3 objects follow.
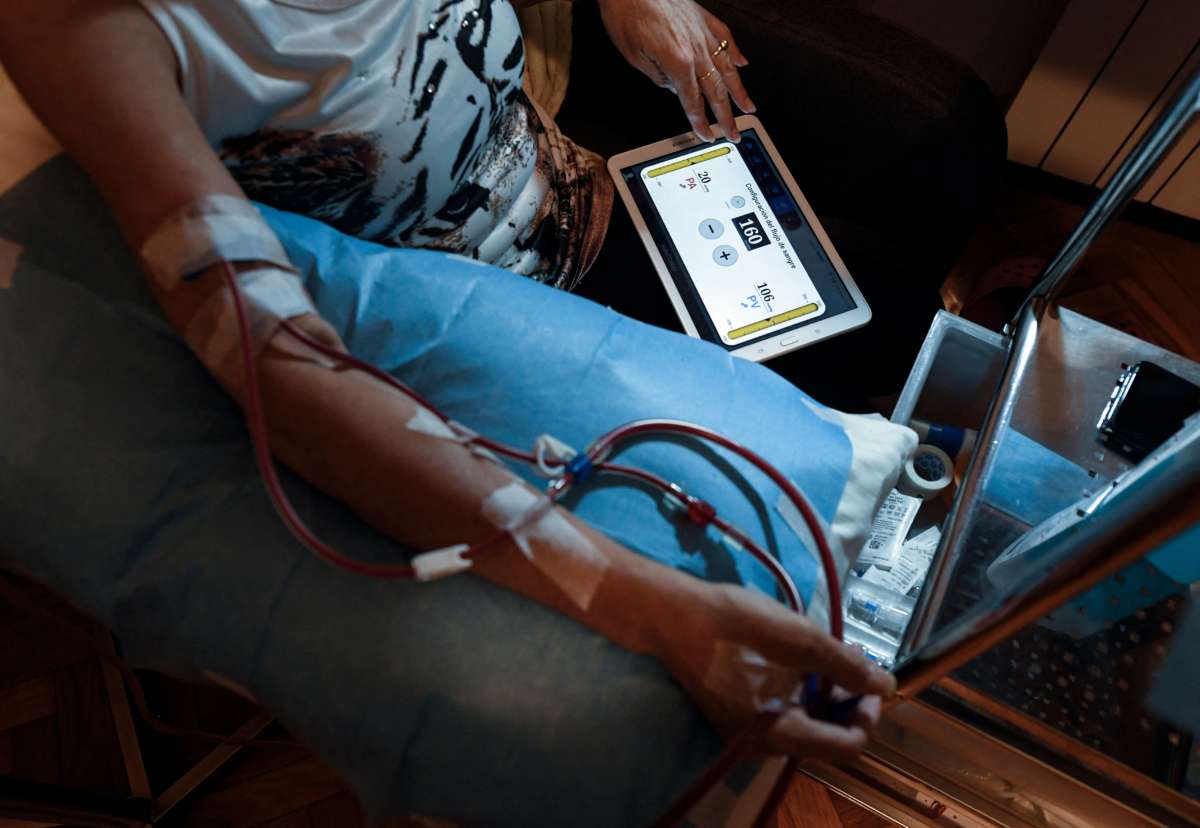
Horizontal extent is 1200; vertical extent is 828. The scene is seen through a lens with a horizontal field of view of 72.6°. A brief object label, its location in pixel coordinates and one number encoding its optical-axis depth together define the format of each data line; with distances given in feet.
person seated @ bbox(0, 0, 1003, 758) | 1.90
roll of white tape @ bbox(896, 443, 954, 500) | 2.85
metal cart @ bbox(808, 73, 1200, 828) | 2.05
